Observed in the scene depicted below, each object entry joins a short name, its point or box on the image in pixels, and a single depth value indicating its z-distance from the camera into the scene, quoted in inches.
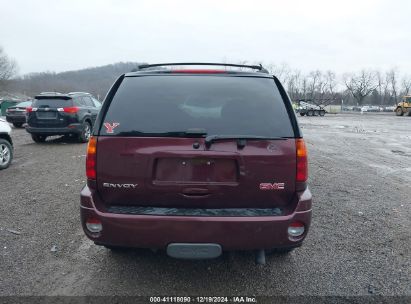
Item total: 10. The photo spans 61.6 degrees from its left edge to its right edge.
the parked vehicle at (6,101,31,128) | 741.9
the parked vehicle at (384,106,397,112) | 3074.3
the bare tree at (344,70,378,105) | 3681.4
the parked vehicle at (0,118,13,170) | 301.6
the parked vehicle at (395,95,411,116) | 1866.5
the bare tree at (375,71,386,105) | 4018.0
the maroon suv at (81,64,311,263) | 105.7
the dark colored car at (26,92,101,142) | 443.2
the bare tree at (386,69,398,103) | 4067.4
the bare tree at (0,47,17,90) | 3045.8
